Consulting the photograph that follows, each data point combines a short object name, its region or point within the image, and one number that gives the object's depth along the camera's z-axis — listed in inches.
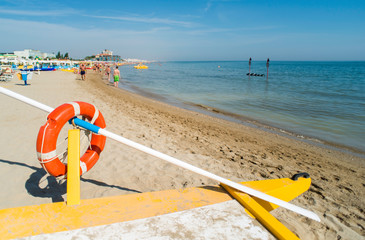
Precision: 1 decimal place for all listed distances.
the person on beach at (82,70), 778.2
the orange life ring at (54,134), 80.4
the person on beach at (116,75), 689.7
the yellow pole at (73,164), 74.9
